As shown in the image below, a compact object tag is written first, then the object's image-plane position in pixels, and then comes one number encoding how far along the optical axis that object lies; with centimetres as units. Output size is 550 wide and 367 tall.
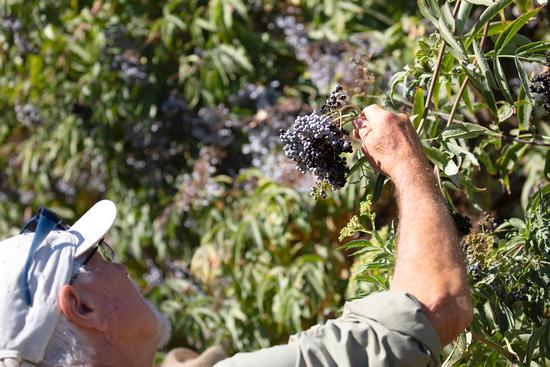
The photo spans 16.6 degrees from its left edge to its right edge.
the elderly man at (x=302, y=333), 273
